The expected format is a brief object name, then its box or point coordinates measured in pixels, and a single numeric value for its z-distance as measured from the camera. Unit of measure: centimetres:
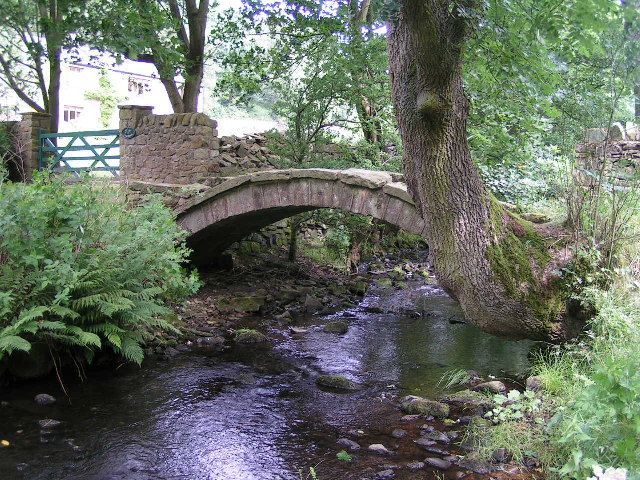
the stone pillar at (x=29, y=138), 1368
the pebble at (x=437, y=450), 476
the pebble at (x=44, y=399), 571
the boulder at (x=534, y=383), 536
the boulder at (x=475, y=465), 441
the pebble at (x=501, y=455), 449
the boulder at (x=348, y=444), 490
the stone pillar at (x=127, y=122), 1048
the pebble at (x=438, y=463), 450
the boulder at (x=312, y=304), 995
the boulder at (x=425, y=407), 554
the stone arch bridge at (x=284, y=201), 769
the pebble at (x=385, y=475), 436
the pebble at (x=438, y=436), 498
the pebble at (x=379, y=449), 479
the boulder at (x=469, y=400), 560
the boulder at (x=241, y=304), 948
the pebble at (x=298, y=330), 877
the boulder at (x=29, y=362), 613
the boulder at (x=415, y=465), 450
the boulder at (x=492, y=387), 595
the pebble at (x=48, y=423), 518
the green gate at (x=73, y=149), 1141
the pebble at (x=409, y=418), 546
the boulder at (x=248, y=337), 815
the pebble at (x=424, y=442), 491
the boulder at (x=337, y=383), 644
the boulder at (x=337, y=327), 873
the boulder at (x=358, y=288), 1108
